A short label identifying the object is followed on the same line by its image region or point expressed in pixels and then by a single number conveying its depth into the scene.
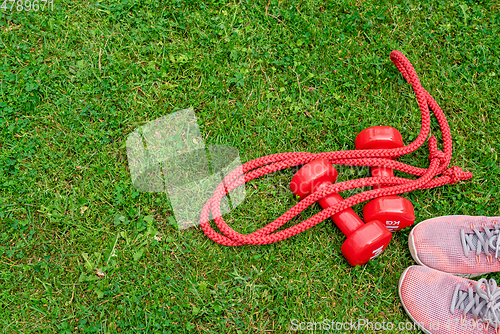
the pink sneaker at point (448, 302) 2.07
